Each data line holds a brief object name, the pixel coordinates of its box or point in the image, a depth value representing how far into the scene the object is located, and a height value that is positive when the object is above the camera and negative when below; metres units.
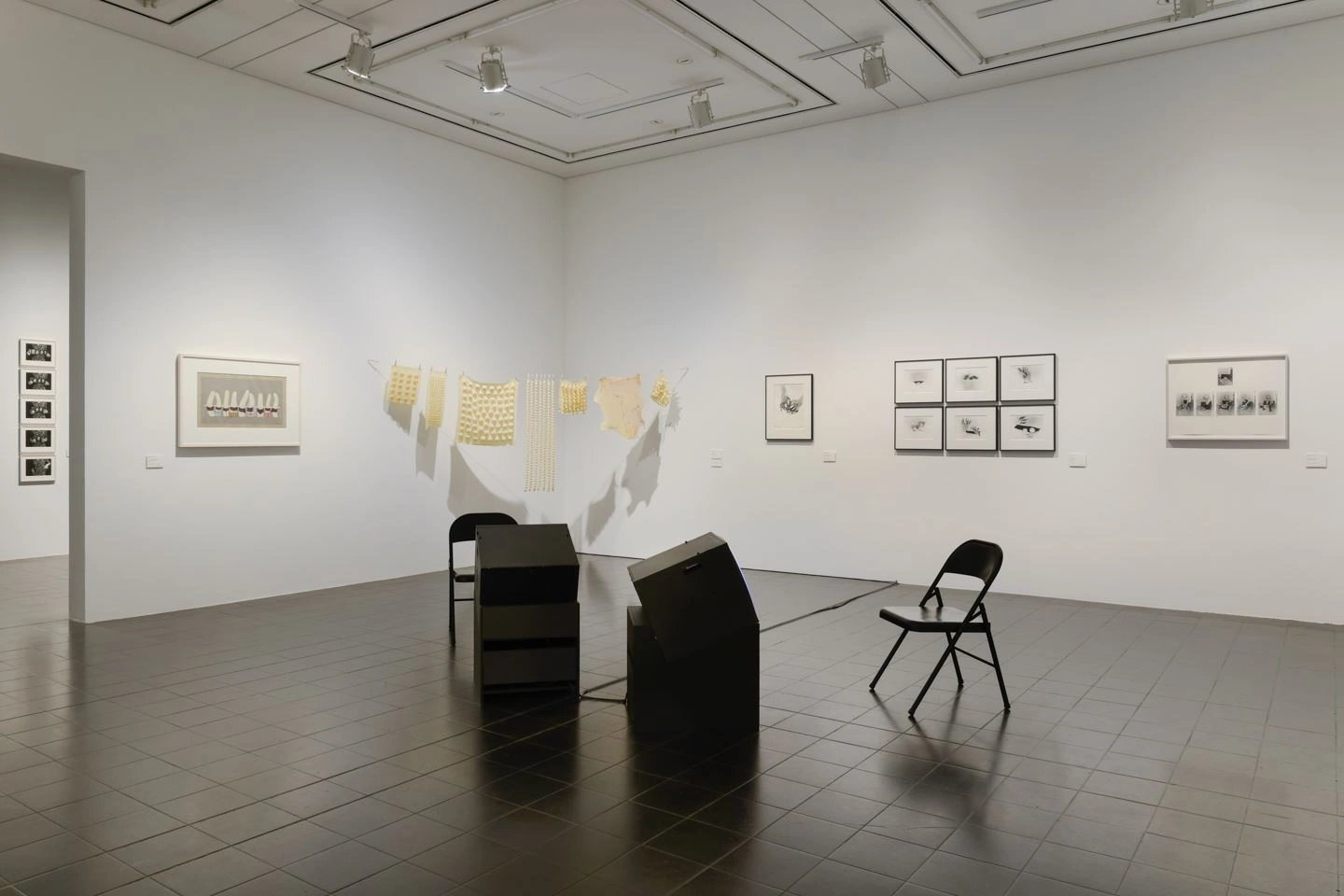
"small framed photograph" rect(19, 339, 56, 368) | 9.30 +0.87
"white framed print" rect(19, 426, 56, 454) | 9.30 -0.04
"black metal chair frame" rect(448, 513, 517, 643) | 5.95 -0.66
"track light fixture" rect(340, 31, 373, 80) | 6.45 +2.72
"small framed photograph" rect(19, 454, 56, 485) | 9.29 -0.34
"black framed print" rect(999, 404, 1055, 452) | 7.45 +0.09
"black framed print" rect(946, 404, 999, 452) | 7.72 +0.09
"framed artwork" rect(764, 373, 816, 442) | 8.72 +0.29
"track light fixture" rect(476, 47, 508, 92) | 6.71 +2.70
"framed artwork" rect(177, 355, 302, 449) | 6.98 +0.27
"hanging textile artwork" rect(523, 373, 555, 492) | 9.70 +0.04
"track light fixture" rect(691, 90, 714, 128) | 7.76 +2.83
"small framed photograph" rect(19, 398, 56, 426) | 9.33 +0.25
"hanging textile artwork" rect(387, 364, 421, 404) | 8.45 +0.48
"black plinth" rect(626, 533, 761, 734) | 4.01 -0.94
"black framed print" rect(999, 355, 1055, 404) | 7.47 +0.51
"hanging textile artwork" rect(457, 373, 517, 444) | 8.64 +0.24
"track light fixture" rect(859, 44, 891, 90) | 6.68 +2.75
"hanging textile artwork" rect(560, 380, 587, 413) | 9.48 +0.45
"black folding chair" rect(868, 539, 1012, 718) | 4.48 -0.90
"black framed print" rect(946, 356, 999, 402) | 7.74 +0.50
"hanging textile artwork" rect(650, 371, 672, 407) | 9.44 +0.48
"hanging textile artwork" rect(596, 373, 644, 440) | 9.44 +0.36
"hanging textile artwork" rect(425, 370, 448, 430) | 8.72 +0.36
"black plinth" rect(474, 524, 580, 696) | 4.57 -0.89
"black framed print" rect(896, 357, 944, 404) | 8.00 +0.50
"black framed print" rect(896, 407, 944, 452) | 7.98 +0.08
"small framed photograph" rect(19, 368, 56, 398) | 9.32 +0.55
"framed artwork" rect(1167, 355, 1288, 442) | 6.59 +0.30
